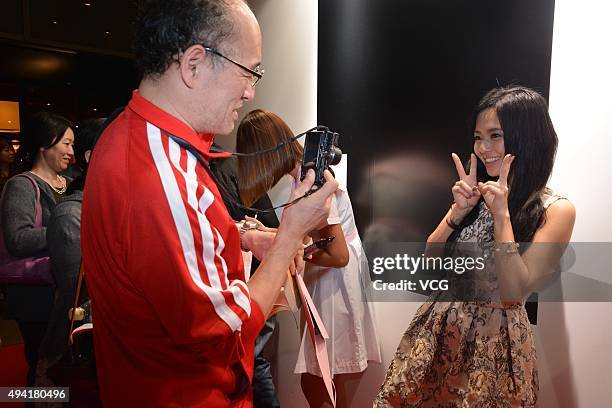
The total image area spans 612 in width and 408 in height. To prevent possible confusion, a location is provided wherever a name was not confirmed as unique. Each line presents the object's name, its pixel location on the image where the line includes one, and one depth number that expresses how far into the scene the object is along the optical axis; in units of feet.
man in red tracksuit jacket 2.70
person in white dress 6.32
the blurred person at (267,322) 6.73
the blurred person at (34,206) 7.01
